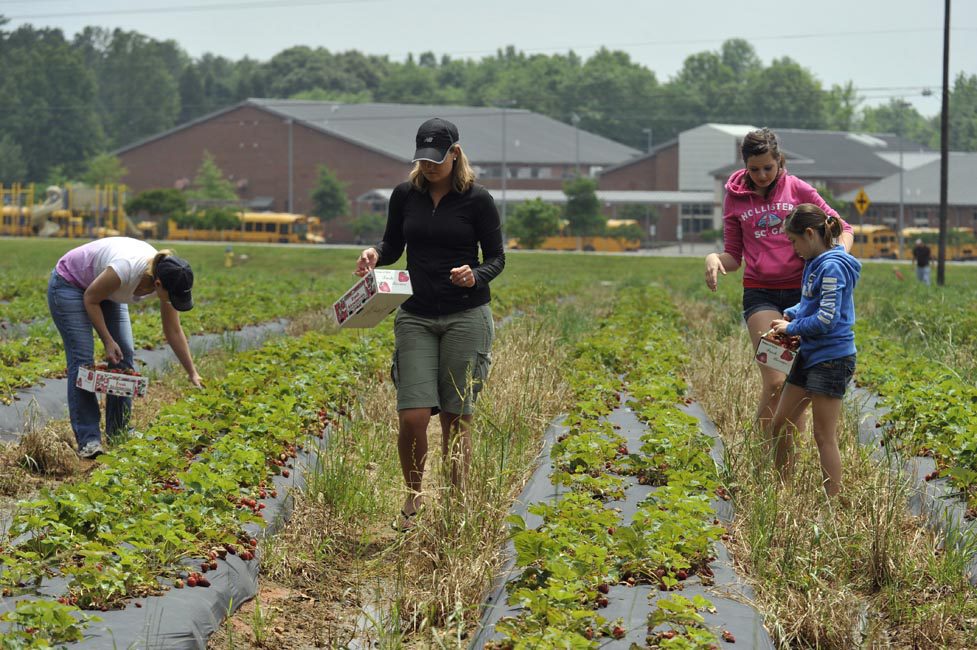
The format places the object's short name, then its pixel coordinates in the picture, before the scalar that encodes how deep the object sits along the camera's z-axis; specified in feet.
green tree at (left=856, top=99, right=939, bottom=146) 568.41
